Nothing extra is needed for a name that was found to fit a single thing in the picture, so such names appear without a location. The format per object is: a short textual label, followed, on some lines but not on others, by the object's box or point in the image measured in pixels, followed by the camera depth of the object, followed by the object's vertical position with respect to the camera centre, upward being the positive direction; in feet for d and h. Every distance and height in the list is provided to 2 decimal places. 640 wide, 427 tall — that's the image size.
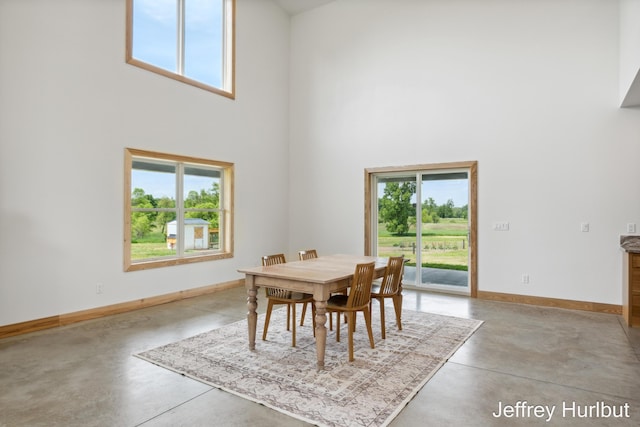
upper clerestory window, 17.06 +8.92
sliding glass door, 19.88 -0.30
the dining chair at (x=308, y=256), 13.44 -1.51
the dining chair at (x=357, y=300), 10.44 -2.39
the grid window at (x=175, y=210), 17.11 +0.42
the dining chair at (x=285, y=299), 11.69 -2.53
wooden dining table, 9.86 -1.75
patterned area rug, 8.16 -4.03
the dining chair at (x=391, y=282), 12.34 -2.15
